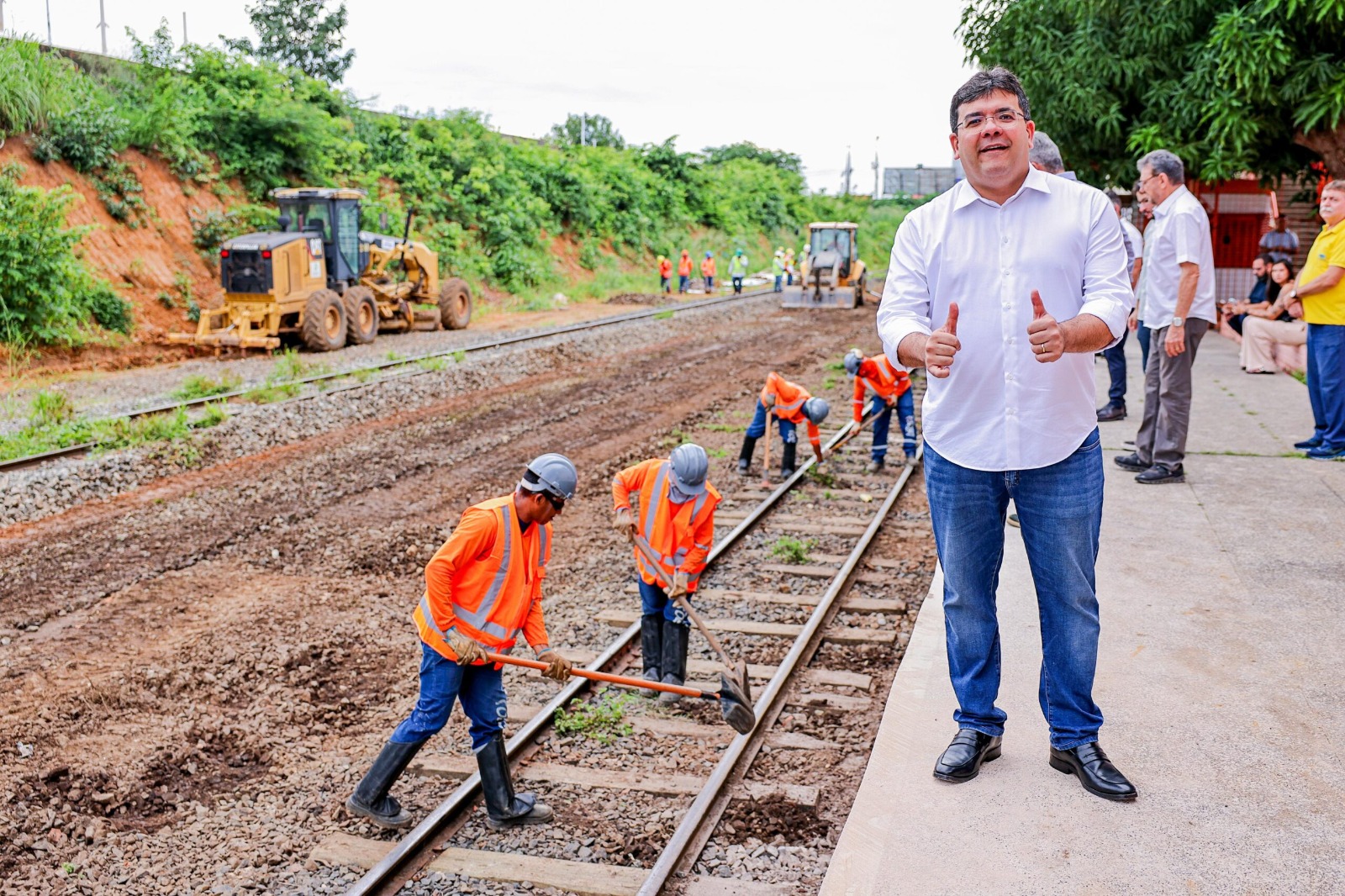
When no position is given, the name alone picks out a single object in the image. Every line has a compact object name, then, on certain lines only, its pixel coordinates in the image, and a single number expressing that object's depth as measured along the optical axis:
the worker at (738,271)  38.31
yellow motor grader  19.58
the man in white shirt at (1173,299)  7.41
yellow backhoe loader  32.28
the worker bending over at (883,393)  10.70
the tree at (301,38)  39.81
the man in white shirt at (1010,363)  3.54
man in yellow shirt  8.36
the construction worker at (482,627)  4.64
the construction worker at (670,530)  6.01
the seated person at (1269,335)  14.03
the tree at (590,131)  69.50
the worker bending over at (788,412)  10.52
